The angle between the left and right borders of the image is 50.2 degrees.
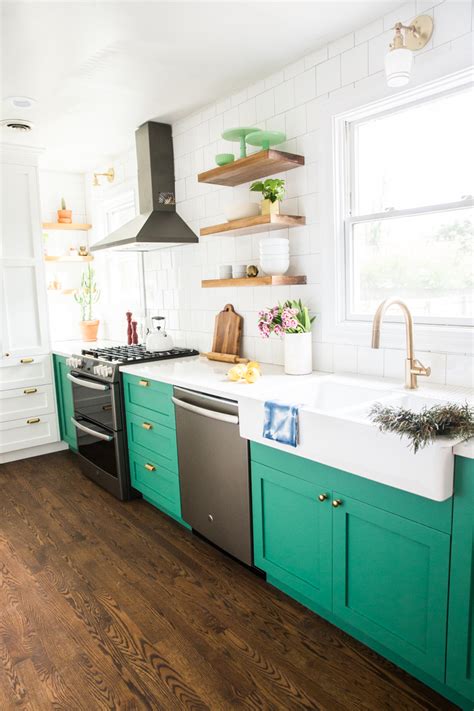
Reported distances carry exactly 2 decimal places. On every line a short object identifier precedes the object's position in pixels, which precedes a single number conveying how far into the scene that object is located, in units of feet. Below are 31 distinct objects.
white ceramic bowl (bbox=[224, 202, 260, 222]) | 9.41
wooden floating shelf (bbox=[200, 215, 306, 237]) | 8.65
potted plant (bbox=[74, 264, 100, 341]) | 16.40
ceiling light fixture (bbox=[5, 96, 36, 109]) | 10.23
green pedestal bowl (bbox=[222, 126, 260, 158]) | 9.26
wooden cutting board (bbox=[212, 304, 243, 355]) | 10.87
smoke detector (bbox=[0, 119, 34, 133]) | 11.56
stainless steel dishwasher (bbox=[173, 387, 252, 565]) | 7.82
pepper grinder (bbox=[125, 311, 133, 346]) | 14.47
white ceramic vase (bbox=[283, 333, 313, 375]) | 8.80
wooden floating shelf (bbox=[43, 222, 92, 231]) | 16.08
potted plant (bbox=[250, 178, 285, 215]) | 8.82
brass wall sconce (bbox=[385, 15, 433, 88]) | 6.19
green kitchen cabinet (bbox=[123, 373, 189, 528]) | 9.60
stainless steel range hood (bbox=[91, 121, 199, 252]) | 11.84
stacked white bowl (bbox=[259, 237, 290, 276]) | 9.05
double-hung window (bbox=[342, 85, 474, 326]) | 7.12
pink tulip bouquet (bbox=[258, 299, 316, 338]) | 8.78
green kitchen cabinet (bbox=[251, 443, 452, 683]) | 5.32
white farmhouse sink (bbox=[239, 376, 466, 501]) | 4.91
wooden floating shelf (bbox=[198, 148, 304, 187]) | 8.48
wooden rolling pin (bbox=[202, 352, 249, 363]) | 10.50
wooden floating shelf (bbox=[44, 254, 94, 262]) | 15.66
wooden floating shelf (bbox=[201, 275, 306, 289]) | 8.83
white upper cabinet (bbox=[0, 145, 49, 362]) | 13.39
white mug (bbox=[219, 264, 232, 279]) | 10.33
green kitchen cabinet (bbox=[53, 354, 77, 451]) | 13.89
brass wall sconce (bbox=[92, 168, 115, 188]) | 15.15
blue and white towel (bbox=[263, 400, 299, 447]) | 6.42
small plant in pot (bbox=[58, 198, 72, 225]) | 16.39
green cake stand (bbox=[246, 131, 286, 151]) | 8.75
